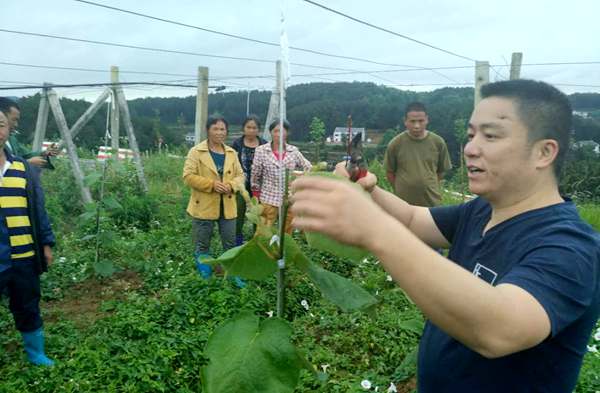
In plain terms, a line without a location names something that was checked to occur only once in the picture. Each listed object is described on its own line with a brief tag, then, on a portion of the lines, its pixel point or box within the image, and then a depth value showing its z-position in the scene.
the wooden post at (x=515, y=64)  6.83
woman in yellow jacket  4.52
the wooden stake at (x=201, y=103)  7.21
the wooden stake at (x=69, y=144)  6.32
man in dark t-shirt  0.79
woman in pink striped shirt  4.65
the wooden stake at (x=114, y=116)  6.98
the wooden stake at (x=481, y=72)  6.39
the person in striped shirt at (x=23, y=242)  2.95
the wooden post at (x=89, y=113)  6.61
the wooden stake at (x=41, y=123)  6.44
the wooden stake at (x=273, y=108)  6.85
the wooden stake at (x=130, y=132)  7.09
